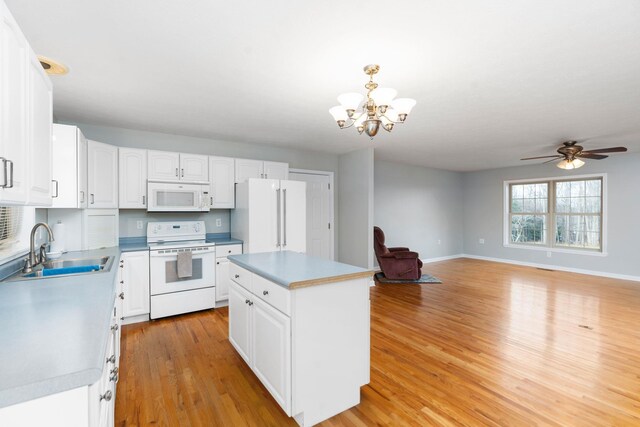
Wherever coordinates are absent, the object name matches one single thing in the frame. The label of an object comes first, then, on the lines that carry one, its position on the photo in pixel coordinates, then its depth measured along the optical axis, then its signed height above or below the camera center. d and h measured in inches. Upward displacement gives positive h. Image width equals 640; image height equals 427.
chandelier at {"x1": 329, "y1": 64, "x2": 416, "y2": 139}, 81.0 +29.5
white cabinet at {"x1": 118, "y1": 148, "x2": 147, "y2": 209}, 141.9 +16.4
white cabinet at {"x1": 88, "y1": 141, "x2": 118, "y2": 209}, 125.4 +16.2
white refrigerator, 155.9 -1.4
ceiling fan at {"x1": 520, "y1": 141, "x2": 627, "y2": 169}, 175.5 +34.4
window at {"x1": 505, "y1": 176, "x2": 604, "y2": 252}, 242.8 -0.5
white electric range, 138.2 -27.9
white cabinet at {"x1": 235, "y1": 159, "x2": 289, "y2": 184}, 171.5 +25.4
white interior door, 213.2 -1.1
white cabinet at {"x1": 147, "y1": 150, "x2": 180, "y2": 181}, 148.4 +23.8
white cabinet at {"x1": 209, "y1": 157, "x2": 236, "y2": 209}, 164.2 +17.1
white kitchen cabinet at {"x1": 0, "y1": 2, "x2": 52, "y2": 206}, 42.2 +14.9
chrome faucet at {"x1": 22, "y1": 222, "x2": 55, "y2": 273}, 85.1 -13.8
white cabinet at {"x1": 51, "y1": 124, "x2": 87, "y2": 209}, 105.3 +16.4
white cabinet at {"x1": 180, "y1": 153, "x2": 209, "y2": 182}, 155.8 +23.8
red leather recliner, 215.9 -37.7
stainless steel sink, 80.6 -16.8
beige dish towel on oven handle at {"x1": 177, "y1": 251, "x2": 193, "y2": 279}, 140.3 -24.3
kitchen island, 70.9 -30.9
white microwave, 147.6 +8.1
